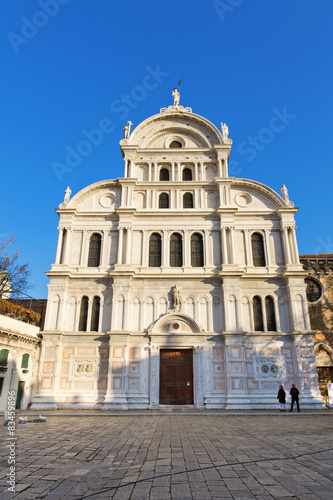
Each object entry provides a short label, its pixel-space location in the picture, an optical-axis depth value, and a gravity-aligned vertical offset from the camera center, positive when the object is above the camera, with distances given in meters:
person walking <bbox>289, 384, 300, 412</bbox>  20.39 -0.33
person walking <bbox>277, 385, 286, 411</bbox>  20.65 -0.60
